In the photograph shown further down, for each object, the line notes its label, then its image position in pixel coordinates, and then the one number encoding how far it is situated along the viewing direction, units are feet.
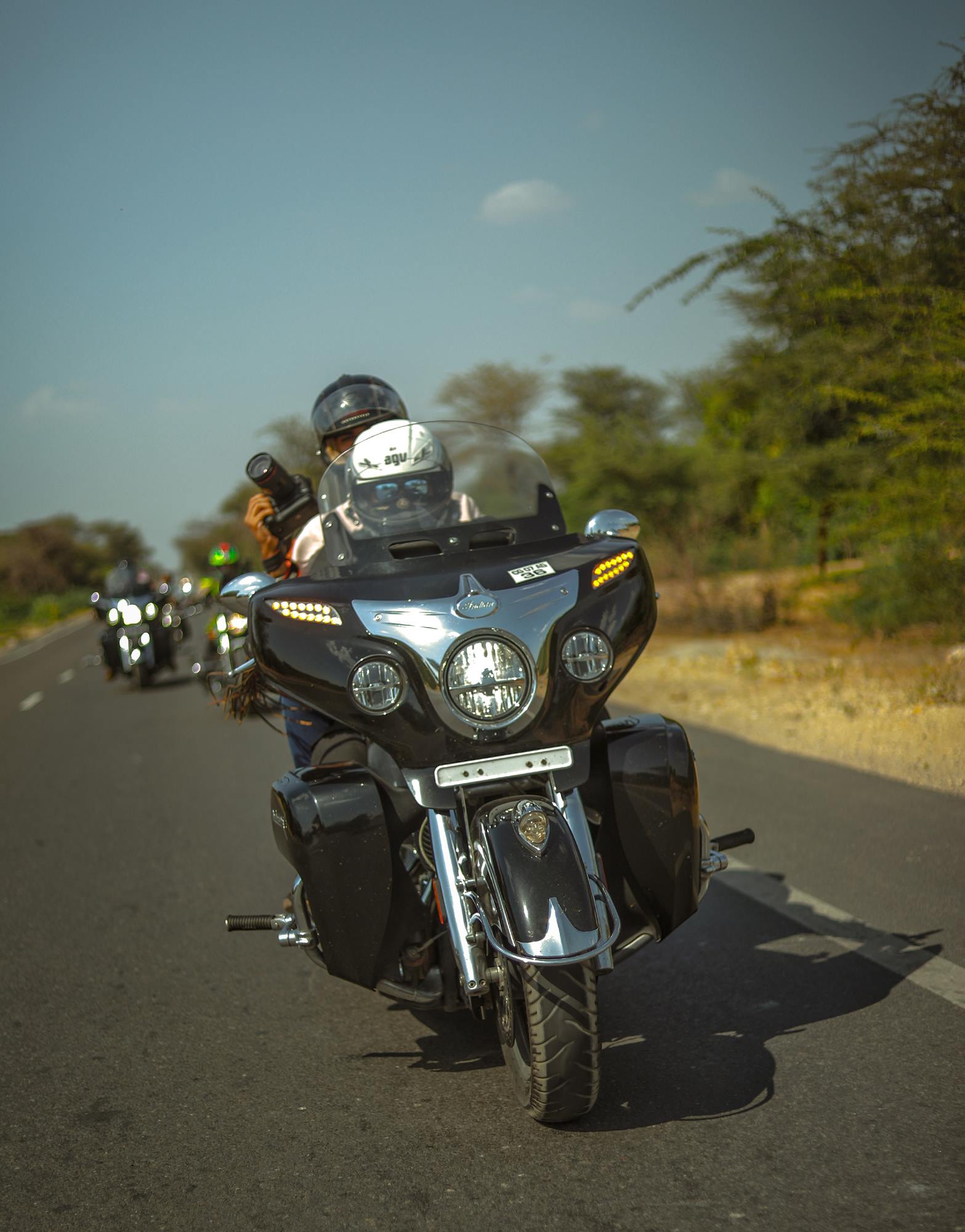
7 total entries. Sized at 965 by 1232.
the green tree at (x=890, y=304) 30.63
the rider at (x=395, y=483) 12.71
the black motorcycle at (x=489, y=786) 9.87
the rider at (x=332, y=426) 14.88
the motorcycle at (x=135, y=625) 51.60
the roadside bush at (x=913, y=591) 35.65
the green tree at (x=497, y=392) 158.81
